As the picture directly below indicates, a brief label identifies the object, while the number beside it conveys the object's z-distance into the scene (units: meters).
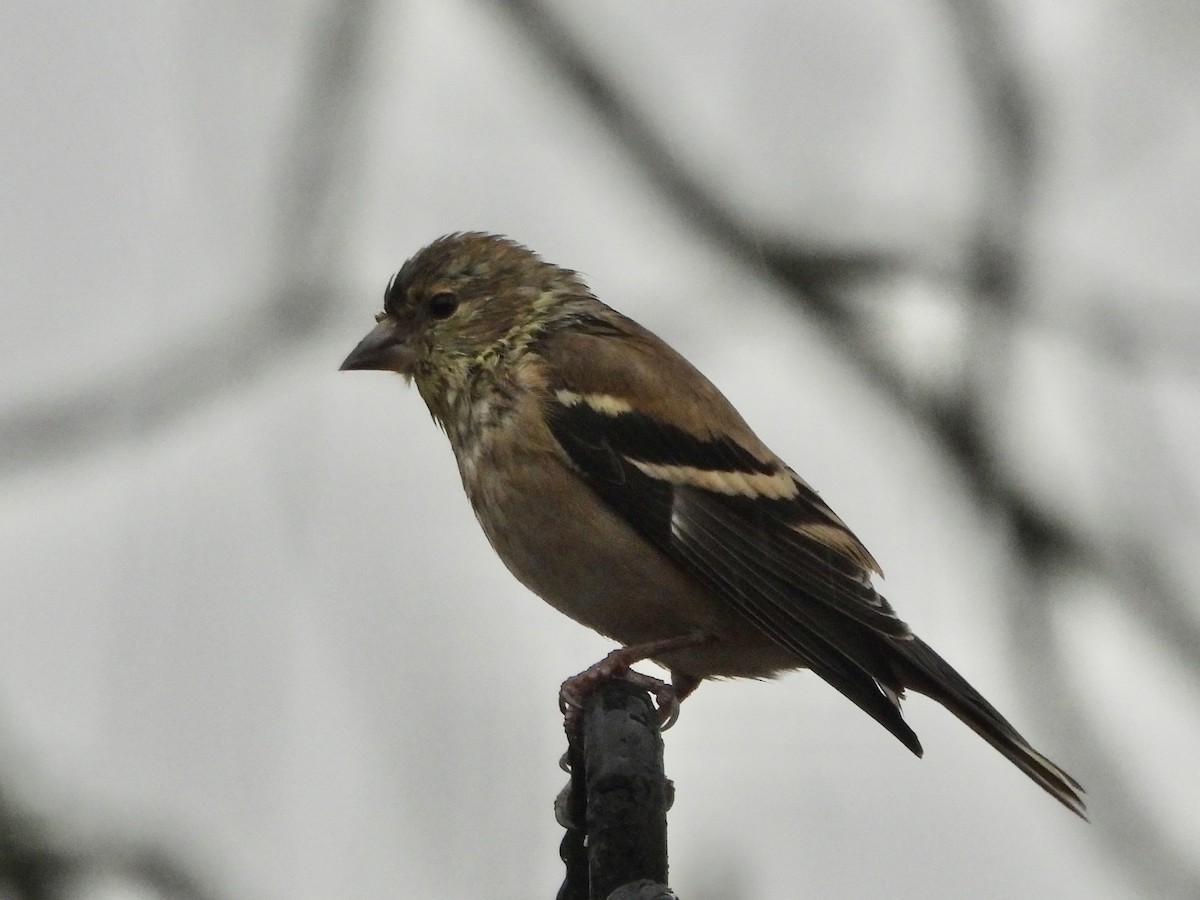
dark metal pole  5.83
